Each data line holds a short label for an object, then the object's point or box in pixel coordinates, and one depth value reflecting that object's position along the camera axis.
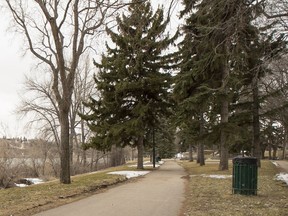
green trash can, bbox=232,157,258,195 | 12.62
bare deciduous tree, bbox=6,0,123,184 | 17.53
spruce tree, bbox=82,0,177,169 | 31.55
